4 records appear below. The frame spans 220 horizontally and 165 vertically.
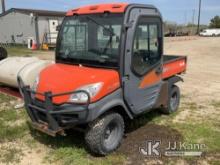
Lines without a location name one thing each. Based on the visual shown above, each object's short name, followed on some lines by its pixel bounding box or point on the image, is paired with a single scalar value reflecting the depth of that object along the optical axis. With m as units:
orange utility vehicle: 2.53
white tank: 4.35
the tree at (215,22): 42.27
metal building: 14.89
